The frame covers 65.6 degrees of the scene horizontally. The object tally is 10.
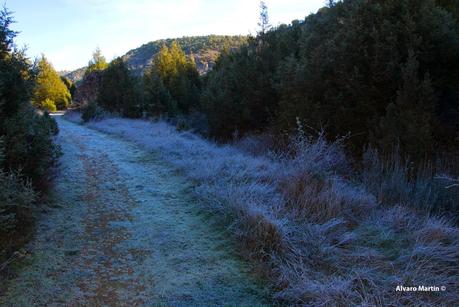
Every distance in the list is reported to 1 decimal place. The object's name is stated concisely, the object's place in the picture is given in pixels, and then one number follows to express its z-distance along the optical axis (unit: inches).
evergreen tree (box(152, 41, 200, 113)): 1130.7
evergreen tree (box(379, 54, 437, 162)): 284.7
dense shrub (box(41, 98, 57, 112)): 1438.6
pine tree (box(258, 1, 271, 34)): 701.6
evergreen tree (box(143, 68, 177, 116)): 999.0
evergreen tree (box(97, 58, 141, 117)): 991.0
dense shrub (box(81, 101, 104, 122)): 905.8
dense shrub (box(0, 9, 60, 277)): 156.0
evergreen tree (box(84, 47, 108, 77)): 1696.6
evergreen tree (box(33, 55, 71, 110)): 1558.8
